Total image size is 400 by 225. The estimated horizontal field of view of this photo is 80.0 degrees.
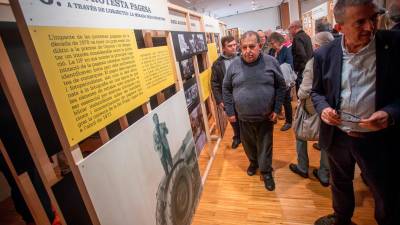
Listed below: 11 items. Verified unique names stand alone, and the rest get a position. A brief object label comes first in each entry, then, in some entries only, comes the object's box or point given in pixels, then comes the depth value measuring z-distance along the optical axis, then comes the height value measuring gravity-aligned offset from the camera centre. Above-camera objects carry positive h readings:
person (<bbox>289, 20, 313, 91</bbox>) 3.69 -0.28
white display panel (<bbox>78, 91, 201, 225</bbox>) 1.18 -0.68
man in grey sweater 2.23 -0.49
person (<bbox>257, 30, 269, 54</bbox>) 5.34 -0.16
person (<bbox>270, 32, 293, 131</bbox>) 3.82 -0.37
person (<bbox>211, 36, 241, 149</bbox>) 3.18 -0.31
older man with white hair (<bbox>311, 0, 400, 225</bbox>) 1.21 -0.44
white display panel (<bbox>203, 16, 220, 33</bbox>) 3.58 +0.33
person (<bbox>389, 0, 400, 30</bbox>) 1.86 -0.02
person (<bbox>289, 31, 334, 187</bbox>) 2.01 -1.16
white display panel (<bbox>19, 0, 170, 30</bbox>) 0.90 +0.26
